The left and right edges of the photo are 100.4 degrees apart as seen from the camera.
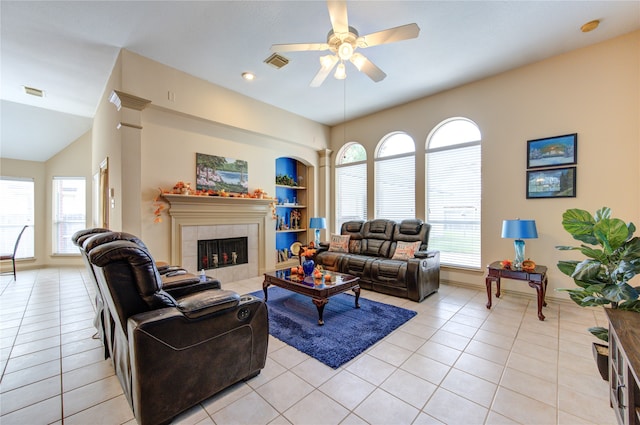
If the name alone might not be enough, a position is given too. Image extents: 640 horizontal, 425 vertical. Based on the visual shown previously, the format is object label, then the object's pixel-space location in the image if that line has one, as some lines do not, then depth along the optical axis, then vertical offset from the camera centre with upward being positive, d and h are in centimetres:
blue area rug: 247 -128
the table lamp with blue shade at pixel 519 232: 332 -28
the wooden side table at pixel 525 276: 311 -82
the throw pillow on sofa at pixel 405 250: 426 -65
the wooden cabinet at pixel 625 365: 119 -80
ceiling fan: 228 +160
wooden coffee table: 299 -90
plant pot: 189 -107
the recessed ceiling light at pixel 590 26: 293 +206
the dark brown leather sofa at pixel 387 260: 375 -80
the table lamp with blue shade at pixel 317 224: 547 -28
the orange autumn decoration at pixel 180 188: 403 +34
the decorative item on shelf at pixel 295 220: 638 -23
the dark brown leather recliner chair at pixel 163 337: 150 -79
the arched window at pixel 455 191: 440 +34
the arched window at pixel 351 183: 596 +63
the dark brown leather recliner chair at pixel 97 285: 173 -70
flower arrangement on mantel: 389 +28
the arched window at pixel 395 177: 515 +67
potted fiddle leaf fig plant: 175 -39
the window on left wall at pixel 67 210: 610 +2
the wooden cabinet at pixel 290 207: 604 +8
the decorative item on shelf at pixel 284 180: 598 +69
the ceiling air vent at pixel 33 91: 436 +200
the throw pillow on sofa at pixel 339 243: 503 -63
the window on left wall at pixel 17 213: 563 -5
